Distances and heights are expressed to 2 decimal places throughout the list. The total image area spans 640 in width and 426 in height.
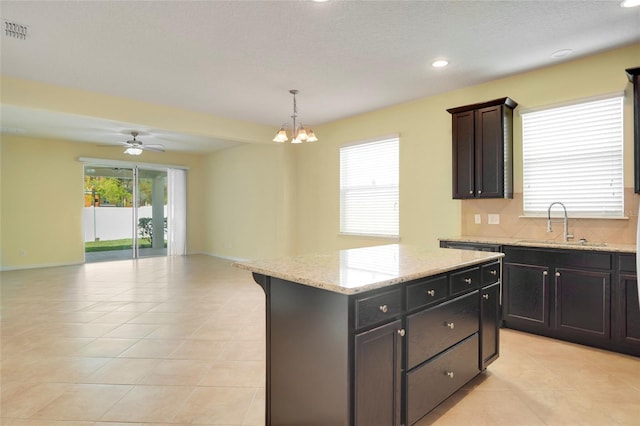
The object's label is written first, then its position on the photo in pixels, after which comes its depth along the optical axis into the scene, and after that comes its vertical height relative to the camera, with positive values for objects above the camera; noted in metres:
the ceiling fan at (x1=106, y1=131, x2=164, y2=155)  6.17 +1.22
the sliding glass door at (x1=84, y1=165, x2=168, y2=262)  8.10 +0.05
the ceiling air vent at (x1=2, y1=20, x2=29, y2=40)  2.86 +1.58
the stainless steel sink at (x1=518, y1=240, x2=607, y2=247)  3.18 -0.31
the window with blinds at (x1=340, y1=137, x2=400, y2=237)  5.23 +0.39
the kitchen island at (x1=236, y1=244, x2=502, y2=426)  1.56 -0.63
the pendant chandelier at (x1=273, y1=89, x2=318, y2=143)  3.73 +0.84
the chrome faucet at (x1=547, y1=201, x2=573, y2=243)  3.50 -0.13
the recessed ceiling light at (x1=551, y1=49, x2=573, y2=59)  3.32 +1.55
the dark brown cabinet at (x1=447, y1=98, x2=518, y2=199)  3.78 +0.71
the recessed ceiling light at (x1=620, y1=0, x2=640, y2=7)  2.55 +1.55
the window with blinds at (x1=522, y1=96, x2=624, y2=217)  3.35 +0.54
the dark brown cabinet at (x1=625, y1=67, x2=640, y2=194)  3.01 +0.79
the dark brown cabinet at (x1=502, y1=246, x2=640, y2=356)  2.87 -0.77
